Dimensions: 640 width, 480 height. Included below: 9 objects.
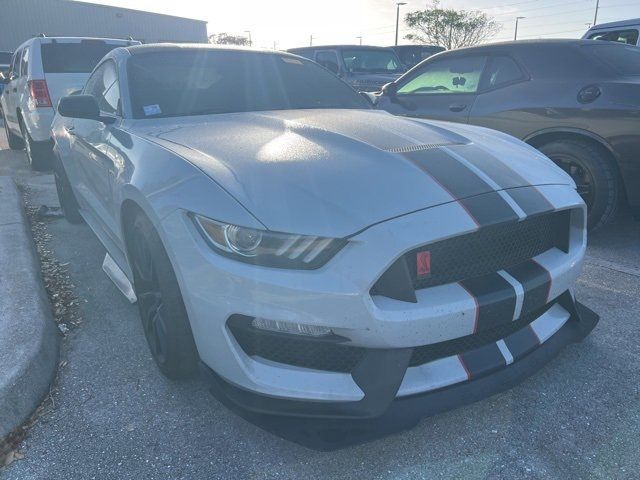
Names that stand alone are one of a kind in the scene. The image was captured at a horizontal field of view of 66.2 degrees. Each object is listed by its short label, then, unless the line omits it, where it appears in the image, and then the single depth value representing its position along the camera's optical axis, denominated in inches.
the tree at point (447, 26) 1669.5
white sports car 62.5
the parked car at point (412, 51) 595.2
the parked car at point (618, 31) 287.6
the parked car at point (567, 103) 139.3
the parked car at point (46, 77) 251.6
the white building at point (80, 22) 1268.5
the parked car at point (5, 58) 747.4
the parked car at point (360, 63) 395.2
